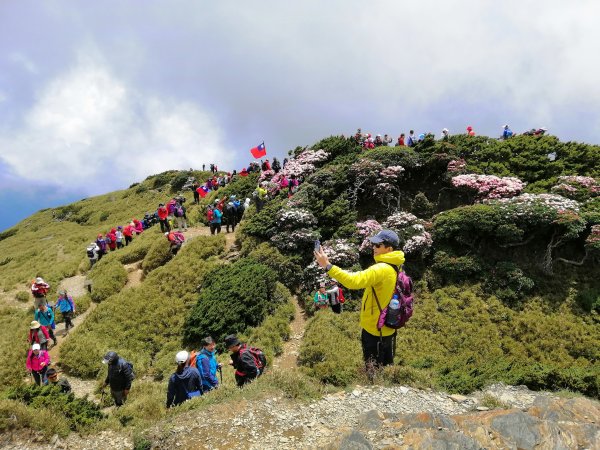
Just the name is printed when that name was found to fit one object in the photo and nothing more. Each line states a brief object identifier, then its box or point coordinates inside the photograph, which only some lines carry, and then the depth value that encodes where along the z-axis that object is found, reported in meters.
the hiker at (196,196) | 31.22
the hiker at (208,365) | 8.42
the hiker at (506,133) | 25.85
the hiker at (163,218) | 23.58
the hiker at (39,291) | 15.28
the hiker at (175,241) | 20.70
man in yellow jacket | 5.11
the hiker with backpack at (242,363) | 7.71
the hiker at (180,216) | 24.12
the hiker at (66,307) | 15.89
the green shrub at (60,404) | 6.89
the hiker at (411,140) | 24.52
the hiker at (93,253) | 22.55
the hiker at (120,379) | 9.13
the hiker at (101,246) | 23.39
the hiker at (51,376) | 10.00
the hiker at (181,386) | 7.61
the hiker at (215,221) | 22.33
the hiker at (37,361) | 10.93
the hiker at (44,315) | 14.51
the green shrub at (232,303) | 14.73
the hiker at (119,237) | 25.00
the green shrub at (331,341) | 12.22
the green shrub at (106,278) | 18.64
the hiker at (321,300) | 15.88
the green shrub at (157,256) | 20.44
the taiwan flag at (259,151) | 27.53
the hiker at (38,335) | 11.66
